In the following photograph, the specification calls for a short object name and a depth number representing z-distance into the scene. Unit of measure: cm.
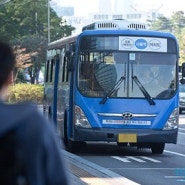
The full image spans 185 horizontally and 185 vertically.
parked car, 4889
